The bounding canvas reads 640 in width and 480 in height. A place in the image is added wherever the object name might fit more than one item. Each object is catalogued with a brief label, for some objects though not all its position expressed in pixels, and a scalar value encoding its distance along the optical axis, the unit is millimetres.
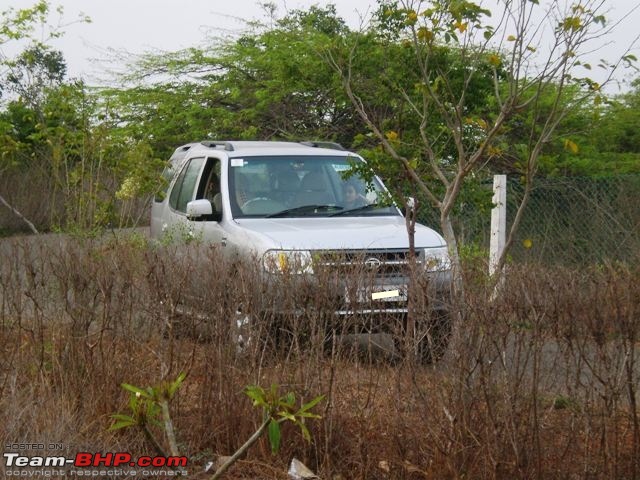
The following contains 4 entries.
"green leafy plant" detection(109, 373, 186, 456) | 8533
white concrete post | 20356
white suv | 15173
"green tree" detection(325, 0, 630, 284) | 13258
